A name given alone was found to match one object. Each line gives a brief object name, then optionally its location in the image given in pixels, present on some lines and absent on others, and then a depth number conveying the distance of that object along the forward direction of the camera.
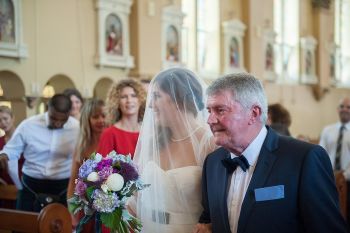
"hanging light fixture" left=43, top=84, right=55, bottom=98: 10.49
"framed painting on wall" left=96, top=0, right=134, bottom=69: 10.50
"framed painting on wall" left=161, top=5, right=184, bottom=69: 11.97
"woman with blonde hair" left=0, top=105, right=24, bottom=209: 5.21
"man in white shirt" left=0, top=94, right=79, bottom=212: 4.62
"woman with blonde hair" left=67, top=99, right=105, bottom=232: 4.44
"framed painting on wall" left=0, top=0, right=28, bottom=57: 8.80
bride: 2.86
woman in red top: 3.95
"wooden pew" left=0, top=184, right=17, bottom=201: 4.78
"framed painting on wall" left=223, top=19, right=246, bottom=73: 14.29
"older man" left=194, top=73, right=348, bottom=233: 2.14
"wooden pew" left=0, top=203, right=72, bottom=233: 3.04
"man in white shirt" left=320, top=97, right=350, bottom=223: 6.72
